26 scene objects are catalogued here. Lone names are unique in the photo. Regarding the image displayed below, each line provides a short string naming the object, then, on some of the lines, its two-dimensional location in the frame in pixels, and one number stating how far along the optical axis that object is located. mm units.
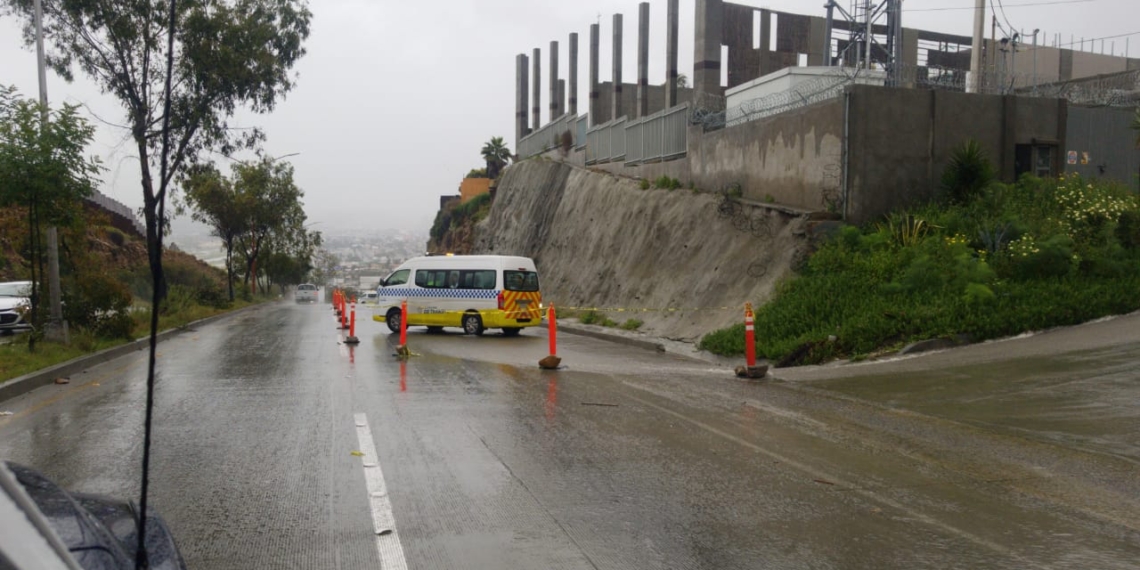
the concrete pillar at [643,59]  42244
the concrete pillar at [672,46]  40188
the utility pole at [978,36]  23516
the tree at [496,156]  69750
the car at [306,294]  73000
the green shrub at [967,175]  18530
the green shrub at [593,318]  26217
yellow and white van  23391
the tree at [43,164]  15070
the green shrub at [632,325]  23562
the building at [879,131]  18891
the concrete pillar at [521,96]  59125
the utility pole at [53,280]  16609
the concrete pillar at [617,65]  44438
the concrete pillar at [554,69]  53781
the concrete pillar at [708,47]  36406
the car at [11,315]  21391
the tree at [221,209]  47000
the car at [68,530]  1522
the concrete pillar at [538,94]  56469
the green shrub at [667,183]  27984
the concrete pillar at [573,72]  50656
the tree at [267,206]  49719
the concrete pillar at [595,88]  46281
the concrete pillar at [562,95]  55938
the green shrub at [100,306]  18203
